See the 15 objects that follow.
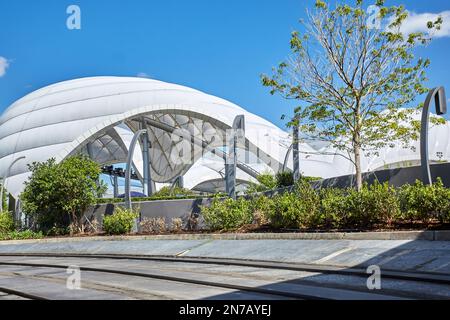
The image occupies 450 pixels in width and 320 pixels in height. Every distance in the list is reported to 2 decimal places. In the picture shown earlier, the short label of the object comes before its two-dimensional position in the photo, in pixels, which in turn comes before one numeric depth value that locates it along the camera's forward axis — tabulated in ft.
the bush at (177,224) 74.36
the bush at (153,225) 77.51
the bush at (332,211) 51.05
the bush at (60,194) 91.04
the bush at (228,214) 63.21
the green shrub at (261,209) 60.72
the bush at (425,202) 41.98
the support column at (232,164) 76.23
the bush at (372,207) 46.65
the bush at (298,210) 53.98
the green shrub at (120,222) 79.92
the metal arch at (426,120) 49.26
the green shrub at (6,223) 102.68
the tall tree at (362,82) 64.75
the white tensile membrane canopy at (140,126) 170.71
